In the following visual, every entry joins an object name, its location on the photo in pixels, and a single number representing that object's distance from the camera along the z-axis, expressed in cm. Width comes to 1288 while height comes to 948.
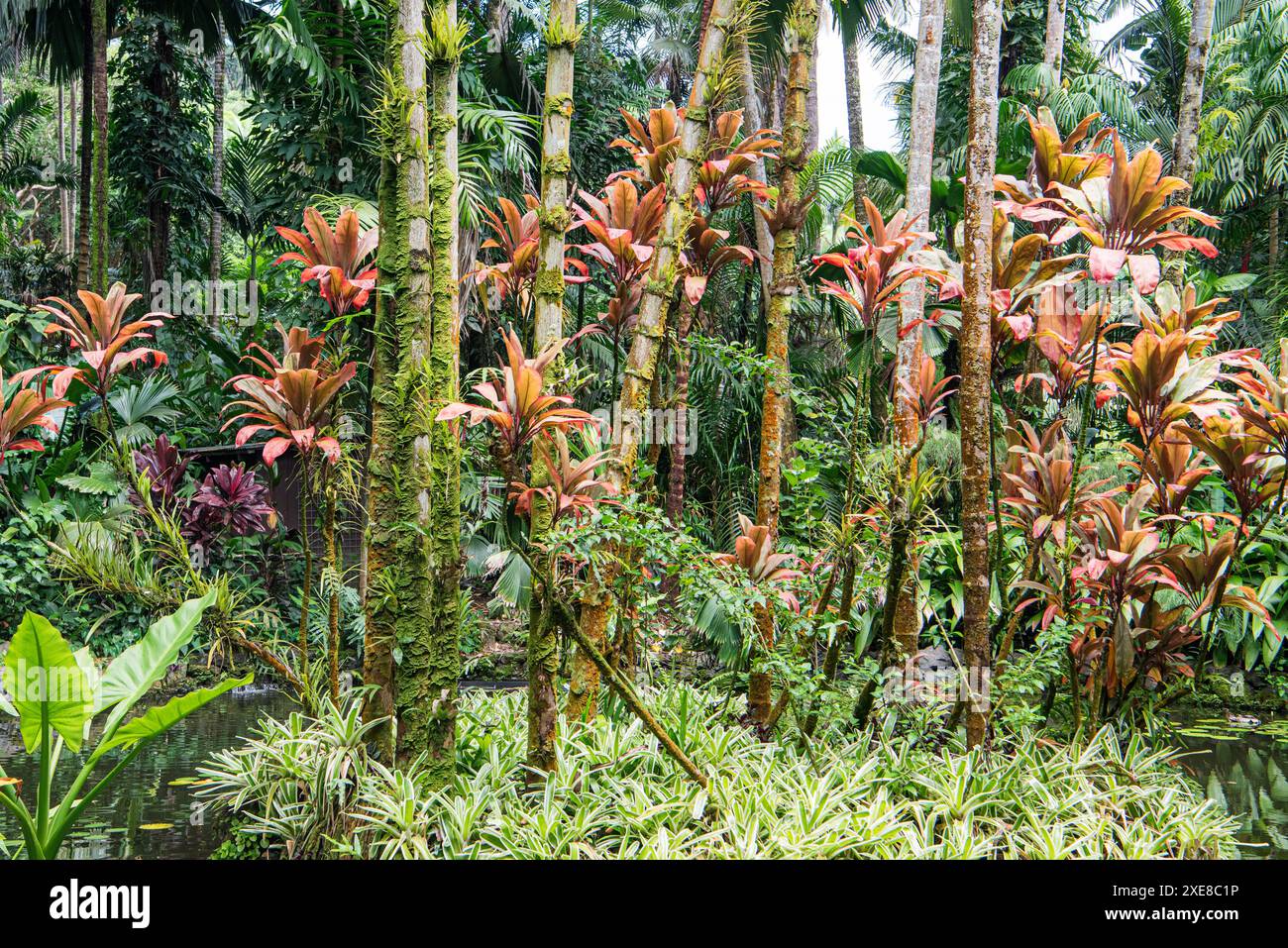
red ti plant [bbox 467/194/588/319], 409
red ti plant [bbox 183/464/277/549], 634
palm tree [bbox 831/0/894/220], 968
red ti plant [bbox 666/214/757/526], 391
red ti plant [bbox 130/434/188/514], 623
